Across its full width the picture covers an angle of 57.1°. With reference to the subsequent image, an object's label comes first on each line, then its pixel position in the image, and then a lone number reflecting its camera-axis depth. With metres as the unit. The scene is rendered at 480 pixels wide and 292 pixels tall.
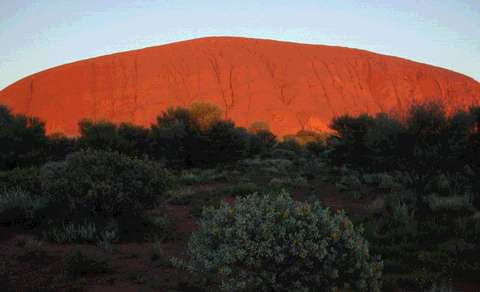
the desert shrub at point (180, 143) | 24.58
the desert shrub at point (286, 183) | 15.80
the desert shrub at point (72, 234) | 7.43
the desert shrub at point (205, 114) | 25.53
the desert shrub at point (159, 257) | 6.33
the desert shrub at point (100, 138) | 20.91
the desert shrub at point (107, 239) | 6.99
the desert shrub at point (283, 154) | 32.85
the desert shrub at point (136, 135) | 26.74
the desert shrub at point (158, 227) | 8.10
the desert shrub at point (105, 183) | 8.25
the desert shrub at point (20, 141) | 20.84
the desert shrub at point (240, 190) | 13.92
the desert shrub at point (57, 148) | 22.86
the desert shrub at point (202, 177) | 17.91
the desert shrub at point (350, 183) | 15.95
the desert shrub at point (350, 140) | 19.97
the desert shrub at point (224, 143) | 25.11
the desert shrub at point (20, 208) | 8.53
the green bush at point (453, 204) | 10.07
